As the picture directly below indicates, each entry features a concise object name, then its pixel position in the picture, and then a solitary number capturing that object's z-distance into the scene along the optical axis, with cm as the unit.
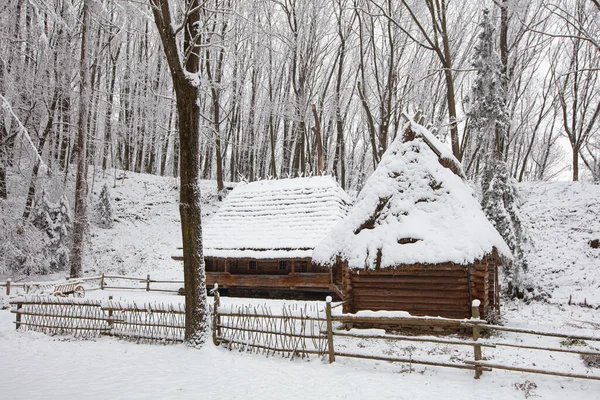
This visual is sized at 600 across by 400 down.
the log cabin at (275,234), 1664
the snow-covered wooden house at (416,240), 1056
